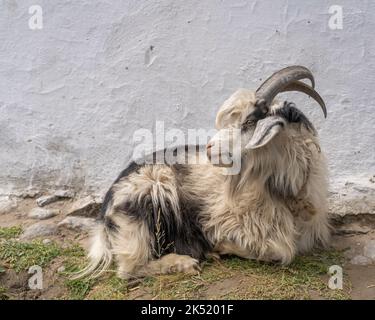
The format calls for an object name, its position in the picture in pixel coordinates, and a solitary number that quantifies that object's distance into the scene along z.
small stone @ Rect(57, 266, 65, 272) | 3.73
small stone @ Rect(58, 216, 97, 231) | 4.38
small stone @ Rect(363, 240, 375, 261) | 3.61
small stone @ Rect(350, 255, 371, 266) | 3.53
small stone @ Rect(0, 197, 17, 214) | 4.64
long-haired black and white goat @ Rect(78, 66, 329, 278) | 3.22
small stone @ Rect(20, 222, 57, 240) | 4.24
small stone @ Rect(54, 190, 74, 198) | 4.67
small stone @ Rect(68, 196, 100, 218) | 4.51
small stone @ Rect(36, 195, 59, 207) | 4.62
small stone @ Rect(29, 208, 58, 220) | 4.51
